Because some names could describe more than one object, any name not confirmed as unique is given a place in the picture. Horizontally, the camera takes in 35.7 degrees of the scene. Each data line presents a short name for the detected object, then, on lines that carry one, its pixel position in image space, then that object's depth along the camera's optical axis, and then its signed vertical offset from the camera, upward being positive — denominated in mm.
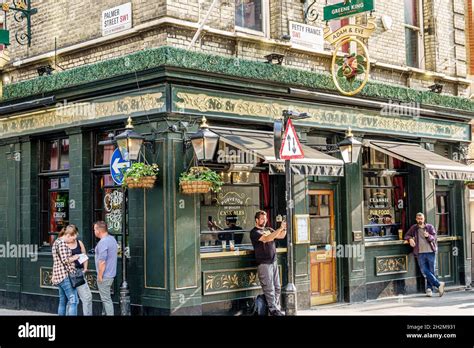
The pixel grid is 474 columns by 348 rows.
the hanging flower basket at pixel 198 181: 11971 +778
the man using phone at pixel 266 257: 12711 -534
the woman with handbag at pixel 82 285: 12375 -891
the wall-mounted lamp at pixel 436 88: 17469 +3191
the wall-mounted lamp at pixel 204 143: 11859 +1369
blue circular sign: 12664 +1106
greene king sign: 13492 +4044
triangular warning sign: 11617 +1274
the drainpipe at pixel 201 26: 12445 +3462
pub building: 12352 +759
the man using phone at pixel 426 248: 15992 -557
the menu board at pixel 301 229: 14086 -68
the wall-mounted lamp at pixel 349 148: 13719 +1423
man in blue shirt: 12242 -542
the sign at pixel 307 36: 14578 +3810
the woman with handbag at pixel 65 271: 12266 -671
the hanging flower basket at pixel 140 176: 11953 +867
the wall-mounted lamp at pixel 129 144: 11969 +1408
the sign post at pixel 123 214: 12234 +272
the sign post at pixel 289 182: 11625 +704
